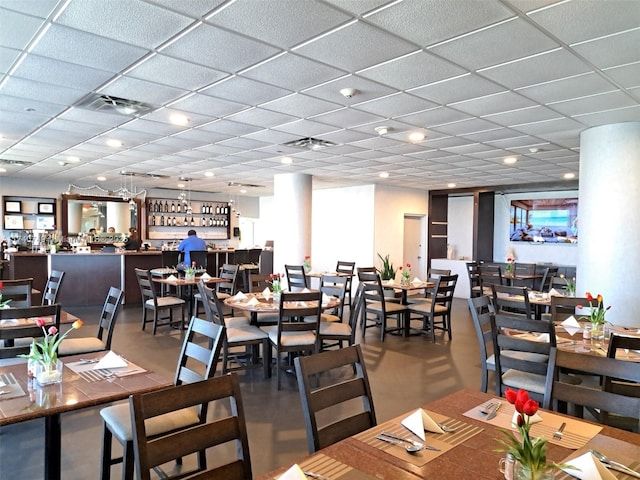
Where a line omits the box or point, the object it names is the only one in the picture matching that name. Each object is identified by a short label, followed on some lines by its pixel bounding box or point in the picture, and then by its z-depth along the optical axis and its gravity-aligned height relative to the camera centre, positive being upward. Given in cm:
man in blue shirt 948 -38
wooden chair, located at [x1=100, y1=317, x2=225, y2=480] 233 -107
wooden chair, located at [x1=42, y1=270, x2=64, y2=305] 532 -75
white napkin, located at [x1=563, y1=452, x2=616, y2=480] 139 -75
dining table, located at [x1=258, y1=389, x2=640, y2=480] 147 -80
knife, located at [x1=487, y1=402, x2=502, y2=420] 193 -80
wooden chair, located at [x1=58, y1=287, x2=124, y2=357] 400 -110
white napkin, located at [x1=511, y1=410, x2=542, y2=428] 186 -79
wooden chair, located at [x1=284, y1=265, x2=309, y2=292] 756 -82
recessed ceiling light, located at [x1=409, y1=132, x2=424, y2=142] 592 +133
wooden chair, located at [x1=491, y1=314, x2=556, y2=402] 294 -85
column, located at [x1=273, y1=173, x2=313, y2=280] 959 +28
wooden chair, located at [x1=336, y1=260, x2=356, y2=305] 910 -84
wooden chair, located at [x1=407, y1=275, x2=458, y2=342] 657 -114
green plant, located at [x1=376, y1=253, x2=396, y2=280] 824 -78
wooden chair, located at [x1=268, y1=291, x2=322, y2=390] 441 -98
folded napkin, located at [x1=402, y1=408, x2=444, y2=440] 176 -78
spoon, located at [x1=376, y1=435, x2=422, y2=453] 162 -80
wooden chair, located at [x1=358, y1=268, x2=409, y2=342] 652 -114
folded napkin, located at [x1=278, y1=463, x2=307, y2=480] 136 -76
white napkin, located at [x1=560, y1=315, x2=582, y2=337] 382 -82
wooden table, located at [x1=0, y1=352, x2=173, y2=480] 202 -85
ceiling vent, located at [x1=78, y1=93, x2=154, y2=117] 452 +131
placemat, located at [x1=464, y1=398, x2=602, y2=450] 173 -80
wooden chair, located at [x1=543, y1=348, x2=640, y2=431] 197 -72
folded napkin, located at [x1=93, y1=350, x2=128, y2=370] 265 -82
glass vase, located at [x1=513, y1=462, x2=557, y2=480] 127 -70
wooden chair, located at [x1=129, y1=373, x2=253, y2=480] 155 -78
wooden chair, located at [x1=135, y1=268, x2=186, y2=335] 666 -114
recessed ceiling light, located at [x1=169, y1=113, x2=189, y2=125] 513 +132
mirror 1233 +37
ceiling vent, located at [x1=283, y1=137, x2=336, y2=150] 647 +132
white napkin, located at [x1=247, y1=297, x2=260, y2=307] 483 -81
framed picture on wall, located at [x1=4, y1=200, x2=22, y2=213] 1147 +50
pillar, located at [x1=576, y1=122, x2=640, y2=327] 517 +21
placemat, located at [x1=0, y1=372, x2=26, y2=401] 219 -85
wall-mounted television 1114 +40
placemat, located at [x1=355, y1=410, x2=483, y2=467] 159 -80
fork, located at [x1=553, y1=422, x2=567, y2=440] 175 -80
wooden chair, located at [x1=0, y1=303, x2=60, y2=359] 296 -72
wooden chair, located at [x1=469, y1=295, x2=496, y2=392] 369 -89
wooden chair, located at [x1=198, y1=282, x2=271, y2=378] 448 -113
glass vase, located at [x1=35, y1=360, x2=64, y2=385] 237 -80
